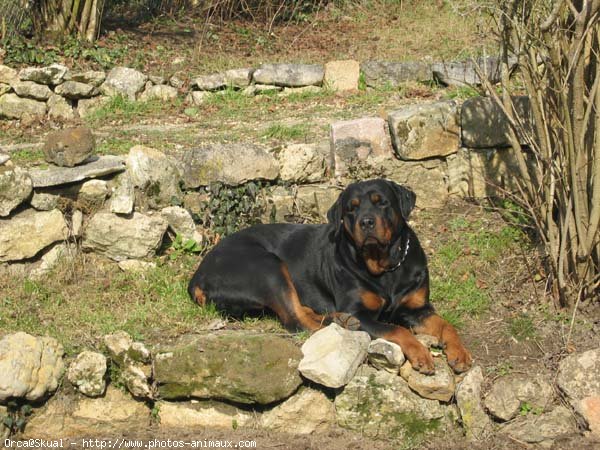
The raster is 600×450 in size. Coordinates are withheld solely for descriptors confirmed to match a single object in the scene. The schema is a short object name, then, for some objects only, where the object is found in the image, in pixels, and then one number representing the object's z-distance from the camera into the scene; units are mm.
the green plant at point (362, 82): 9695
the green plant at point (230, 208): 6926
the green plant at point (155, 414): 5145
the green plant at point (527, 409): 4930
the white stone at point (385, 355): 4910
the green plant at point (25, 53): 9867
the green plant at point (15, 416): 4922
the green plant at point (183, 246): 6676
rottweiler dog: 5262
